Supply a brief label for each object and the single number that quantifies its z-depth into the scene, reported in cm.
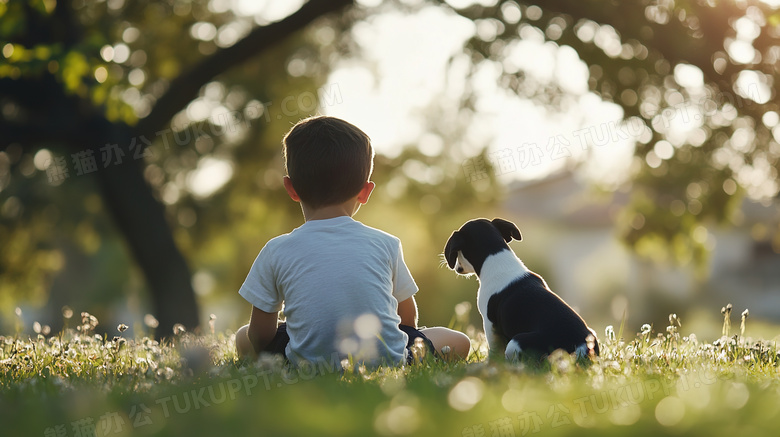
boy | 446
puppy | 462
